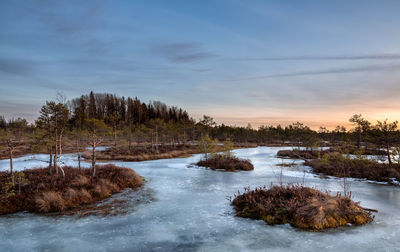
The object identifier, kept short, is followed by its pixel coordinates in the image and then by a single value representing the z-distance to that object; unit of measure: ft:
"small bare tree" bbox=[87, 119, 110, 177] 52.18
